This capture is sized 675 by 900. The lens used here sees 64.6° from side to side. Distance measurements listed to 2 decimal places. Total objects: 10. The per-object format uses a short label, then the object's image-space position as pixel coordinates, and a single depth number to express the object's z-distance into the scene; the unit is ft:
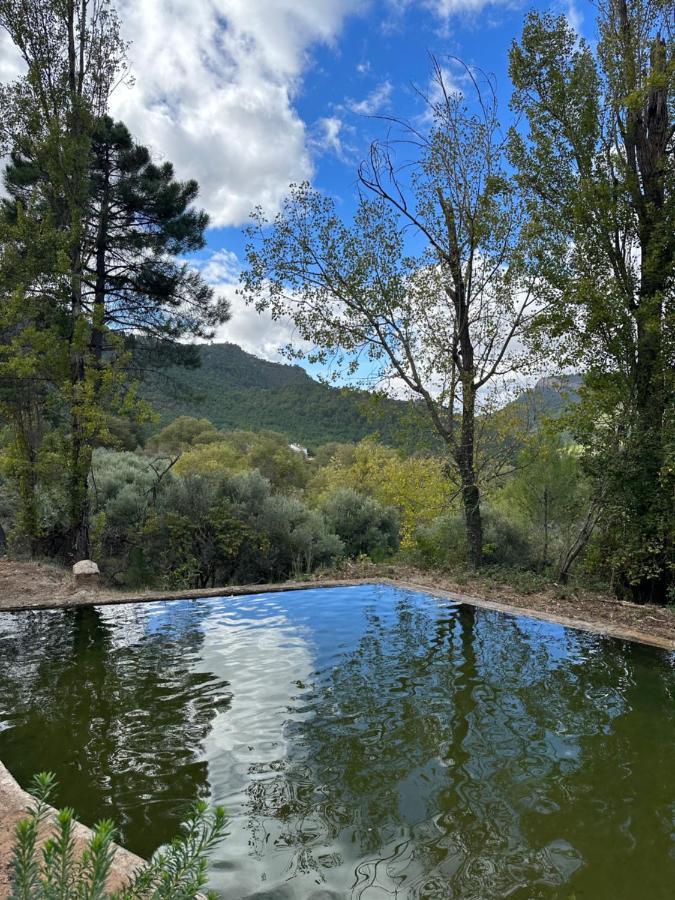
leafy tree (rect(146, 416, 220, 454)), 114.21
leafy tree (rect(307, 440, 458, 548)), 40.75
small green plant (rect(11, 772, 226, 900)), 3.16
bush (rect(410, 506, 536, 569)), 34.22
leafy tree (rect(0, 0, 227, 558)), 28.94
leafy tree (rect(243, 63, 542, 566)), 29.27
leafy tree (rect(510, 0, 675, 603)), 23.34
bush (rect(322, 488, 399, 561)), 44.14
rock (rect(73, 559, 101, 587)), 25.55
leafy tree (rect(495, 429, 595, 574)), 34.81
